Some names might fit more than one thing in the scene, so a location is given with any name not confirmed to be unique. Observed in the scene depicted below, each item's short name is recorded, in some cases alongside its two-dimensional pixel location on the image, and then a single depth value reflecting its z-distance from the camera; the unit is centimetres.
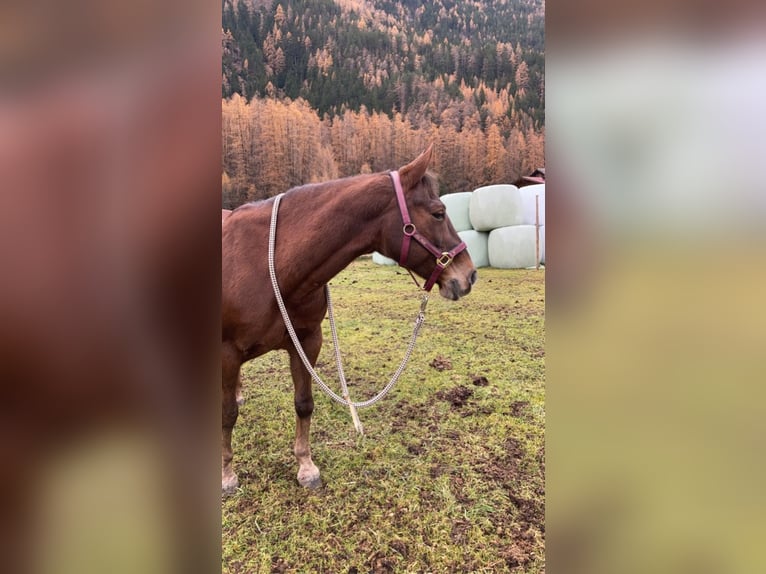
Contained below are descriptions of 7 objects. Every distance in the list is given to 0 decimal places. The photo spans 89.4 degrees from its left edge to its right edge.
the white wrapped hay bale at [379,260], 880
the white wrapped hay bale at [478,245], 970
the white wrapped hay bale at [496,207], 966
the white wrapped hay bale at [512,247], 819
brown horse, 173
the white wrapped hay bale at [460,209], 1061
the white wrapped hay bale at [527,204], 896
